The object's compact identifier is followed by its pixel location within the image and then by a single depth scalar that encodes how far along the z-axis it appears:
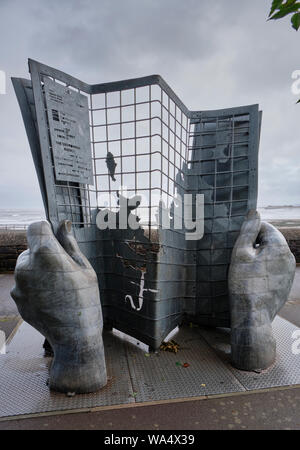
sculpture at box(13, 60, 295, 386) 2.95
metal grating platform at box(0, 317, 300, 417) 2.48
